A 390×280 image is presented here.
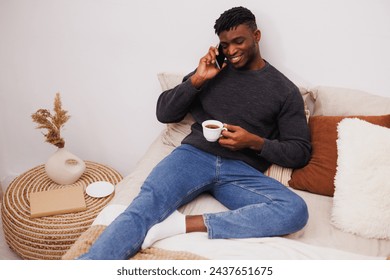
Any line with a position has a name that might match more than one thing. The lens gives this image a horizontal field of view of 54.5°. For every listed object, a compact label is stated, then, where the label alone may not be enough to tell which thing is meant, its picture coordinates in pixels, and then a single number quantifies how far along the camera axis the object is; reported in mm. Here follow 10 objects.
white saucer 1676
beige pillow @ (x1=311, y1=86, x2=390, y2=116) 1526
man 1257
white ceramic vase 1708
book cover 1562
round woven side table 1519
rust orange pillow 1446
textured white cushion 1281
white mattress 1159
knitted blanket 1109
